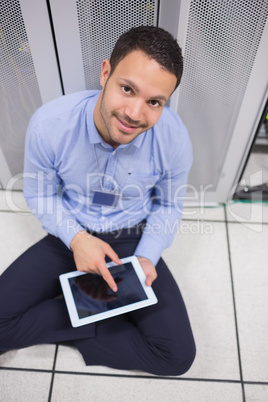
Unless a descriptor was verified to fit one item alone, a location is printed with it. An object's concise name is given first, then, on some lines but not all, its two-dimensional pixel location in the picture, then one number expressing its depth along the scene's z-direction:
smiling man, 1.08
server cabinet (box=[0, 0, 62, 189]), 1.05
